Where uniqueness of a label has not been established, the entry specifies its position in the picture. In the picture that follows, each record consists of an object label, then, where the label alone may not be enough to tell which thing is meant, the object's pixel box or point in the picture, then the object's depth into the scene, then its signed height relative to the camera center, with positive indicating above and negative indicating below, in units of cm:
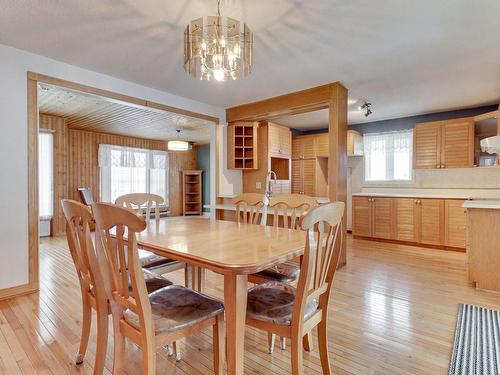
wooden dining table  119 -34
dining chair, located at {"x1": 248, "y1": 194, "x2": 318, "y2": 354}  190 -62
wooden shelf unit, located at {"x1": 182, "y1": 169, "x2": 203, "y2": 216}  882 -27
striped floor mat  166 -109
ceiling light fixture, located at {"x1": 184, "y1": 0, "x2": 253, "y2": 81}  184 +95
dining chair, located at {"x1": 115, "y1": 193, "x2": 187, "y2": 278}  218 -59
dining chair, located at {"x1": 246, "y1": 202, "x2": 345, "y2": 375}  125 -62
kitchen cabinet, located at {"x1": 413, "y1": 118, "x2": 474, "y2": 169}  450 +68
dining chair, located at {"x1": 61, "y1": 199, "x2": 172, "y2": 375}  141 -50
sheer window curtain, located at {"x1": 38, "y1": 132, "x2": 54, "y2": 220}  548 +15
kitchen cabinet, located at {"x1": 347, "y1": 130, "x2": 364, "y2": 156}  552 +82
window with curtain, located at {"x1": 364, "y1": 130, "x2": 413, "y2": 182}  541 +56
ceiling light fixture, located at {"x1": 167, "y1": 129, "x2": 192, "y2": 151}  633 +88
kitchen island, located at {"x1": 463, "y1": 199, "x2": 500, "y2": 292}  282 -63
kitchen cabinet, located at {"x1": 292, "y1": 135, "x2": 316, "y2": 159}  589 +79
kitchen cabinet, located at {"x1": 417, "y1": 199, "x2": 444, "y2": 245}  452 -62
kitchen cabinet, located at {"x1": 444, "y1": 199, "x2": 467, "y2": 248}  432 -63
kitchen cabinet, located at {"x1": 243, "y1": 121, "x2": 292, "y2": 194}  486 +56
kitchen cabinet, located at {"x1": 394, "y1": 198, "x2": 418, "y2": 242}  479 -62
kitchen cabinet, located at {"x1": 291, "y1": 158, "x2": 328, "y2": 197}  588 +14
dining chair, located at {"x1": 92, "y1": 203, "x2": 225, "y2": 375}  116 -62
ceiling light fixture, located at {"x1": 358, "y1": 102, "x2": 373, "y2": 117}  445 +126
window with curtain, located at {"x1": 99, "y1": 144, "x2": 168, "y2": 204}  688 +34
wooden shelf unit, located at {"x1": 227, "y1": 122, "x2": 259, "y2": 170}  478 +67
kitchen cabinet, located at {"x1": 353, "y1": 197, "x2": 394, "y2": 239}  503 -62
